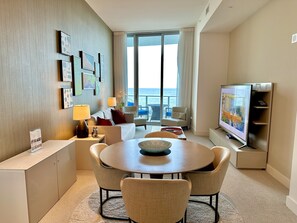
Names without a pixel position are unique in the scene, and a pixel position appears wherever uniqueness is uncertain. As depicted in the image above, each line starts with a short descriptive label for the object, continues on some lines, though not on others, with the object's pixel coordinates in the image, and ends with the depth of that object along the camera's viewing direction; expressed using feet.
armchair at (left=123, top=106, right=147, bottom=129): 19.72
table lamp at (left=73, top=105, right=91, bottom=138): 10.35
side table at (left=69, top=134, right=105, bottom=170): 10.39
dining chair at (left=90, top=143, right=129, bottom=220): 6.37
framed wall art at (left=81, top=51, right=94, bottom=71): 13.01
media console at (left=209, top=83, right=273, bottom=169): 10.29
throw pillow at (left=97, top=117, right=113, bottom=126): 12.68
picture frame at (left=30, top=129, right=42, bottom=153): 7.42
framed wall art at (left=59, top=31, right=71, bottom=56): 10.19
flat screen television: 10.81
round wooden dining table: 5.38
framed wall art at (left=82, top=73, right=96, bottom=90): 13.37
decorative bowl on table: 6.42
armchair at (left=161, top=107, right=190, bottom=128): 19.07
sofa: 12.05
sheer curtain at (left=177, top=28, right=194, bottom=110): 19.69
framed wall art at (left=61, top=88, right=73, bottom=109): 10.52
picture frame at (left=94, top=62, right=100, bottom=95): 15.76
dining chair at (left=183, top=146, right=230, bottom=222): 6.00
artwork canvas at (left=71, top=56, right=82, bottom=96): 11.73
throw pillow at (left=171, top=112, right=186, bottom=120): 19.60
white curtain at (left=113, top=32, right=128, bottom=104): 20.94
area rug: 6.60
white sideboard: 5.97
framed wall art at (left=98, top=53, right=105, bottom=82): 16.85
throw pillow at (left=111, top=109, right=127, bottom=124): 17.21
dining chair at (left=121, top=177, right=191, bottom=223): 4.44
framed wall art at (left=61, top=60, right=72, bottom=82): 10.39
